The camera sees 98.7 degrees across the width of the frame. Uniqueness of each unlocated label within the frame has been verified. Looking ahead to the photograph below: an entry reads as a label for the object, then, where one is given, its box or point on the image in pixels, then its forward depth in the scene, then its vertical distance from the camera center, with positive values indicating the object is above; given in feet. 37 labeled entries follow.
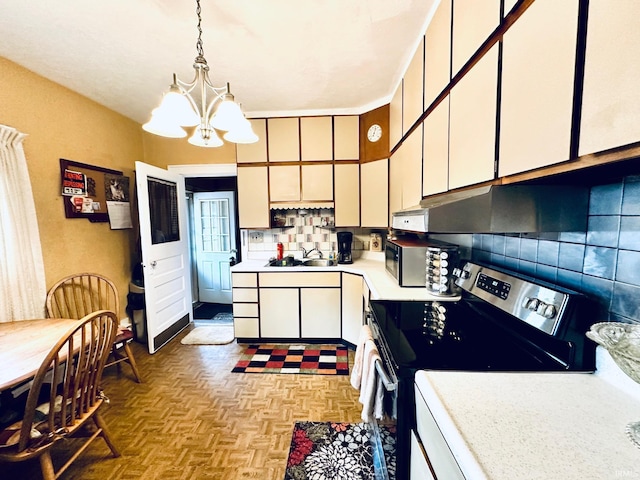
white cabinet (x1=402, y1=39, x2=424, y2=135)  5.67 +2.91
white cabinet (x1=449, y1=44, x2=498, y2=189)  3.25 +1.27
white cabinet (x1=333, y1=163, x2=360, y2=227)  9.89 +0.97
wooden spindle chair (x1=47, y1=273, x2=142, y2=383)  7.32 -2.16
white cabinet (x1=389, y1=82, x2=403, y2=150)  7.50 +2.96
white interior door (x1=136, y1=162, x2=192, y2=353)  8.93 -1.06
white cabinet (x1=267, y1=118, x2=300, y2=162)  9.95 +2.98
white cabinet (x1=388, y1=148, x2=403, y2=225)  7.61 +1.16
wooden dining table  4.00 -2.15
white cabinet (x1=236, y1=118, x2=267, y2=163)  9.99 +2.68
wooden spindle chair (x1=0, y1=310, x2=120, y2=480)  3.85 -2.96
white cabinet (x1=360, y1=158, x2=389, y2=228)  9.12 +0.91
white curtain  6.16 -0.37
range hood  2.94 +0.11
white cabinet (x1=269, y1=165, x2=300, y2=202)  10.06 +1.41
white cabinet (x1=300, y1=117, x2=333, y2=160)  9.85 +2.98
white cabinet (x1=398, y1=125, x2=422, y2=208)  5.97 +1.21
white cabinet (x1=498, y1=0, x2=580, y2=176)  2.24 +1.22
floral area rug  4.85 -4.46
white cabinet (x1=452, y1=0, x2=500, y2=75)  3.22 +2.49
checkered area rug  8.21 -4.41
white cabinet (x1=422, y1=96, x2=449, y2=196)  4.56 +1.24
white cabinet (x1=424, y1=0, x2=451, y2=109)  4.37 +2.88
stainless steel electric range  2.85 -1.62
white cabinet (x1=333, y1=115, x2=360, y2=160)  9.78 +3.02
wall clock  9.18 +2.96
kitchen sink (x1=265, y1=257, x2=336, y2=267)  10.42 -1.60
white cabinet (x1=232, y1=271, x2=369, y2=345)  9.43 -2.92
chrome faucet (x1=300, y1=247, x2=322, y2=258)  11.13 -1.26
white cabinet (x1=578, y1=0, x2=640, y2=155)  1.75 +0.97
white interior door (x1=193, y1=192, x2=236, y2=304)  14.47 -1.08
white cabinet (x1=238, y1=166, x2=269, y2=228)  10.17 +0.91
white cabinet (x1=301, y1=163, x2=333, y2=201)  9.95 +1.41
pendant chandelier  4.49 +1.80
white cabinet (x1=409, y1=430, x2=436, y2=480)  2.67 -2.50
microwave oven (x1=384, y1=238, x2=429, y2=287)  6.42 -1.04
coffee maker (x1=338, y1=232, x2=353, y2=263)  9.95 -0.92
